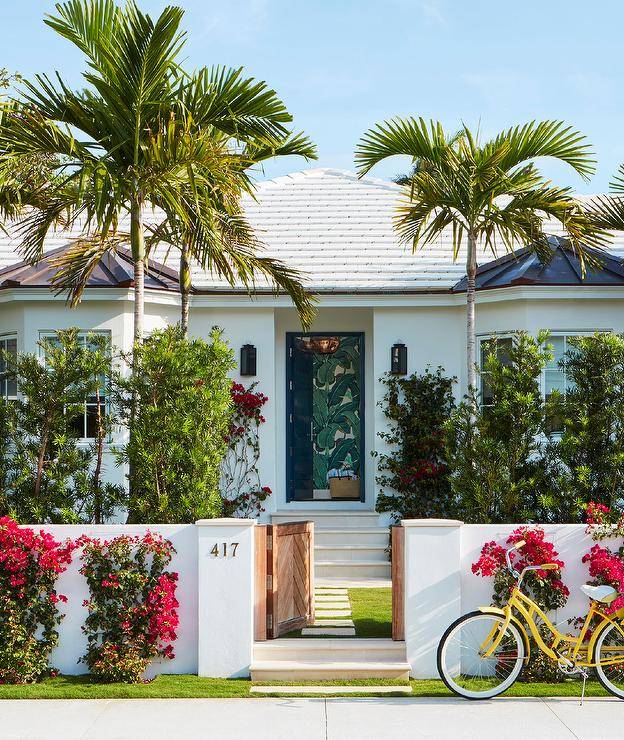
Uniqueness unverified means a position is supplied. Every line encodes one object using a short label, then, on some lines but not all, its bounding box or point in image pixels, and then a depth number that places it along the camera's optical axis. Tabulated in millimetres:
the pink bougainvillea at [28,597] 8273
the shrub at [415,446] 13539
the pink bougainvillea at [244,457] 13844
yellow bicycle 7750
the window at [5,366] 13612
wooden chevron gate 8984
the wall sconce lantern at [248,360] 14008
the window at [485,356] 13484
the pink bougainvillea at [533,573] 8344
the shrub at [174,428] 9148
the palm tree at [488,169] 10188
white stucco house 13172
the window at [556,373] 13305
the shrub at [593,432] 9258
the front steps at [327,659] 8281
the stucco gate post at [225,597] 8414
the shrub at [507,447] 9336
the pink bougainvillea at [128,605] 8266
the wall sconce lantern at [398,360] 13953
